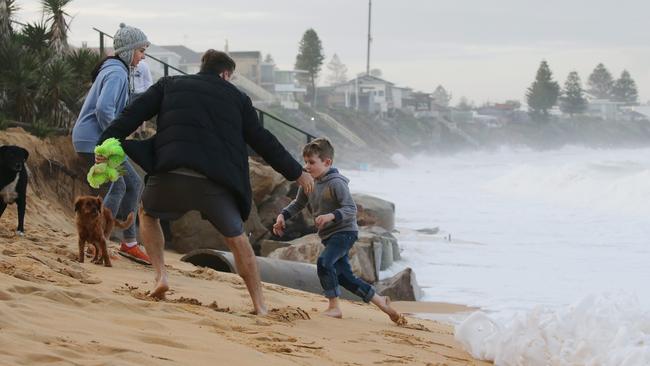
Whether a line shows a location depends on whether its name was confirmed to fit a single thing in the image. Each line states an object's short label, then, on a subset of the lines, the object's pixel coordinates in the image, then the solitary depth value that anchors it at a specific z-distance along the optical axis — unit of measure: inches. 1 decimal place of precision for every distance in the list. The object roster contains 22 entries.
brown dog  351.9
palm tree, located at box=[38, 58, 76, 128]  643.5
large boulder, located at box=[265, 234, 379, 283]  526.6
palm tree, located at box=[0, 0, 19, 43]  734.5
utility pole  5556.1
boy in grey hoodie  319.6
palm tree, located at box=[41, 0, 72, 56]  775.1
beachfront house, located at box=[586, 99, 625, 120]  7284.5
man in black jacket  275.0
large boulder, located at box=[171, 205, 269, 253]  552.7
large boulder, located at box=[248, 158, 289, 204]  652.7
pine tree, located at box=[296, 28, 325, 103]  5068.9
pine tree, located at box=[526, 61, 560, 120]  6250.0
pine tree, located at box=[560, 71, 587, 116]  6761.8
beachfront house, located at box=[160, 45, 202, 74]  4310.8
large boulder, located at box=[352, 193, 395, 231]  774.5
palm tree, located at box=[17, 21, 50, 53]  775.7
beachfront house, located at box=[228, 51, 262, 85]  4574.3
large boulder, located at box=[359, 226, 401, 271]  565.0
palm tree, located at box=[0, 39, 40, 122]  638.5
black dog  402.3
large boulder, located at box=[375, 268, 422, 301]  502.3
